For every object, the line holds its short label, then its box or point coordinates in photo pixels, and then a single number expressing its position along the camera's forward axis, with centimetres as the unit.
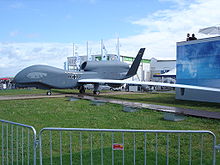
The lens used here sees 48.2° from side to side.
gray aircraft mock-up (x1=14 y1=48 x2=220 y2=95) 2495
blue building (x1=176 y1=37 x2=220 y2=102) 1927
